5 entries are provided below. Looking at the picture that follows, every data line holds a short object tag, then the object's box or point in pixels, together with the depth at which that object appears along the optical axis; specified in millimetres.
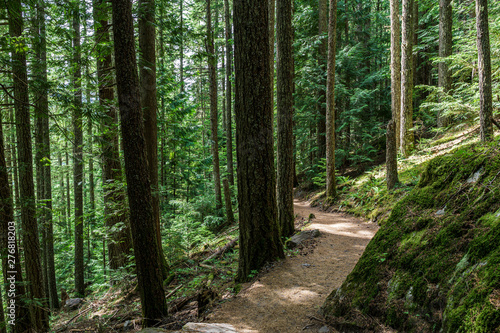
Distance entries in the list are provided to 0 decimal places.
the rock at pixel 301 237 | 7137
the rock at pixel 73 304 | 10987
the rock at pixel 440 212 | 3111
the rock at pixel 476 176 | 2982
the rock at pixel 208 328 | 3449
